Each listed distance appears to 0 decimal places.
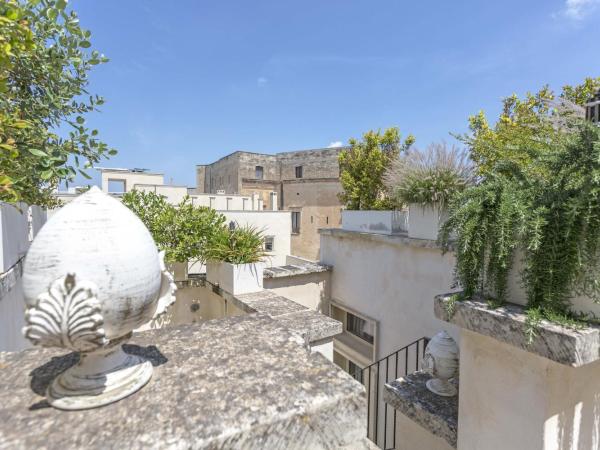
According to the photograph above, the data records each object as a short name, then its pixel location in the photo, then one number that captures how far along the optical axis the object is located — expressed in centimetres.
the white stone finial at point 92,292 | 90
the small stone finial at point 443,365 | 245
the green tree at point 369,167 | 767
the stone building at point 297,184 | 2033
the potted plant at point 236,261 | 421
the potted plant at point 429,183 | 404
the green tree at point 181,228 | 461
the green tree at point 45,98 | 211
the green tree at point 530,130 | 192
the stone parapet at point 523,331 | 129
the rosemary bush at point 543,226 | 142
